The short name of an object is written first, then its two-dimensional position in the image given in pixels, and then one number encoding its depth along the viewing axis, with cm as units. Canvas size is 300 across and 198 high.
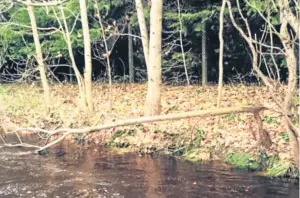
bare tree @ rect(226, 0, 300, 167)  754
